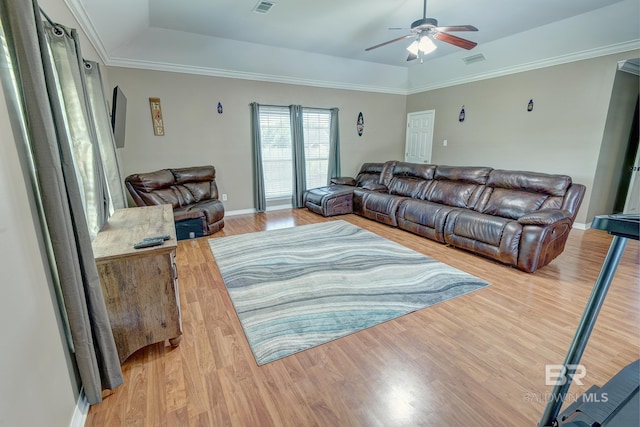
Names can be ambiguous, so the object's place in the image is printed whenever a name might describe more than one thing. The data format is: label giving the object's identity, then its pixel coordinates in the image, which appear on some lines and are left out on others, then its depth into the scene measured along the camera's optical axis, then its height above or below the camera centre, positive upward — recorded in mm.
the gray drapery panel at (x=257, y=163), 5492 -304
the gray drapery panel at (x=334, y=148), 6355 -25
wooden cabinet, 1688 -857
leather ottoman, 5402 -1005
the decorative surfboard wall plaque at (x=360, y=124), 6802 +528
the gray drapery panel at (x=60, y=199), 1139 -224
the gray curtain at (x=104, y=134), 2615 +126
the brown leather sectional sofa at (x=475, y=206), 3100 -834
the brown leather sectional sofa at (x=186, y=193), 4090 -695
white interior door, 6879 +244
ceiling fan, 3059 +1229
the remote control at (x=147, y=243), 1747 -579
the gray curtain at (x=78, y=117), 1881 +212
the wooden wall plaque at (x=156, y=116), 4711 +505
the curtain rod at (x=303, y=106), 5578 +810
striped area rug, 2170 -1322
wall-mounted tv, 3020 +327
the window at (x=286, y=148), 5777 -19
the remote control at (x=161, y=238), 1856 -577
